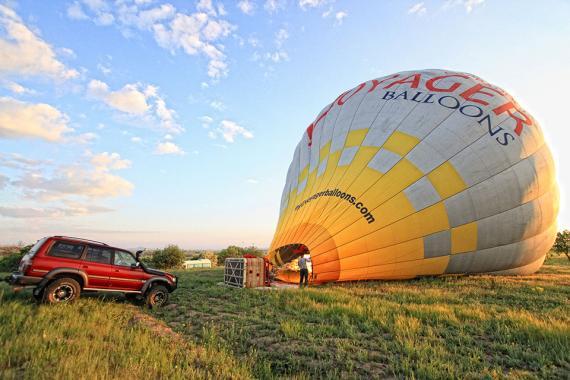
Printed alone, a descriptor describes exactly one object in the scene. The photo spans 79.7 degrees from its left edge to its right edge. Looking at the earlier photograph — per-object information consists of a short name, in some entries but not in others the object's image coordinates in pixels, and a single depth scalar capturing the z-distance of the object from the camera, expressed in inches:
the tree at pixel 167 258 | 1217.4
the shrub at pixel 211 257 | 1579.7
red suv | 285.1
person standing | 486.0
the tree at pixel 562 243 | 1084.5
